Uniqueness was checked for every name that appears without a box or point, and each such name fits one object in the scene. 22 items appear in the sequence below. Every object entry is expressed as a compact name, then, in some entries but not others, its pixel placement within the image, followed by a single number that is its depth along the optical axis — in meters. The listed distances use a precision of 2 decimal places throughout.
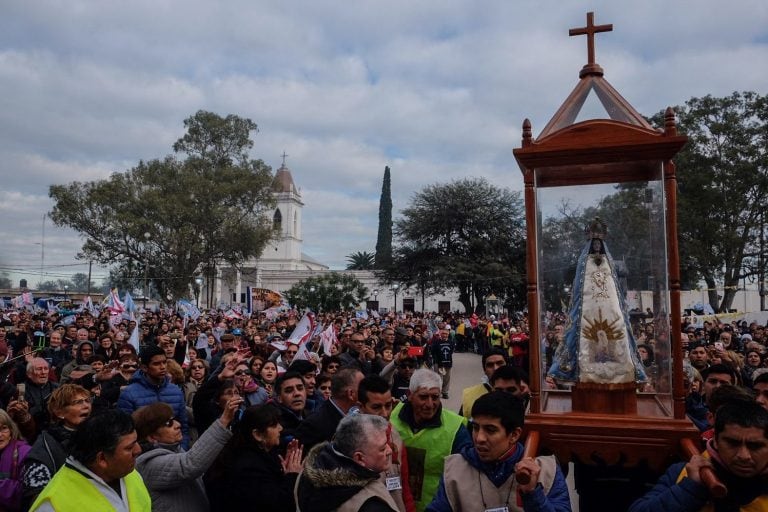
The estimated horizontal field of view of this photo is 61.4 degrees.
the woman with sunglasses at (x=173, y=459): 3.41
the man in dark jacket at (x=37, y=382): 6.03
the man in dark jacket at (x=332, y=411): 4.02
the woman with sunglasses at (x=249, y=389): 5.65
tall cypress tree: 84.69
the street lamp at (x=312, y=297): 47.99
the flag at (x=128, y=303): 17.77
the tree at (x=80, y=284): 86.74
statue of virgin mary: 3.87
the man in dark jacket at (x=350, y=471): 2.60
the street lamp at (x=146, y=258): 36.25
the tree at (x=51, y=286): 86.89
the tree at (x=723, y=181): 31.61
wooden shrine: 3.43
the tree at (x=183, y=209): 35.75
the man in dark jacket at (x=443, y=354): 14.21
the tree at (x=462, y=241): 37.66
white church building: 63.56
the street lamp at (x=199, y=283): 39.30
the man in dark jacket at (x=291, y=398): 4.82
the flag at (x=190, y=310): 19.12
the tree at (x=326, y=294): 47.97
